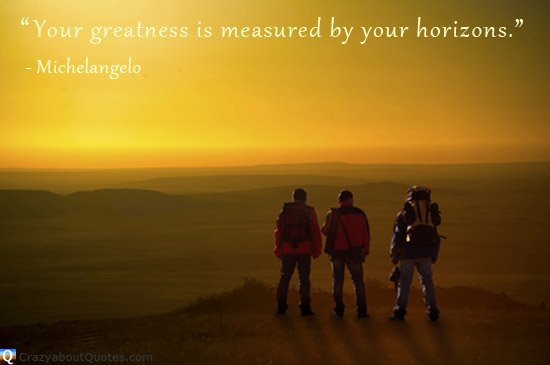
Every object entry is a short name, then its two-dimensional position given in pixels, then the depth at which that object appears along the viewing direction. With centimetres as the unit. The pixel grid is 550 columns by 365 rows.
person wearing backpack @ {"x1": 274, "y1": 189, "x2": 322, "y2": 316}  1585
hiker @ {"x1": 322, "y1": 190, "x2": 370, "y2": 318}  1566
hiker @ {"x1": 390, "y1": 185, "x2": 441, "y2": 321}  1493
